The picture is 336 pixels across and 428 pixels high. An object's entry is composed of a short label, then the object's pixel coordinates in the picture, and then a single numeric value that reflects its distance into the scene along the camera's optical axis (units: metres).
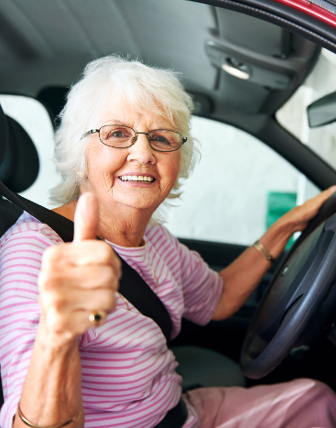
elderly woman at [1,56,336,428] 0.54
